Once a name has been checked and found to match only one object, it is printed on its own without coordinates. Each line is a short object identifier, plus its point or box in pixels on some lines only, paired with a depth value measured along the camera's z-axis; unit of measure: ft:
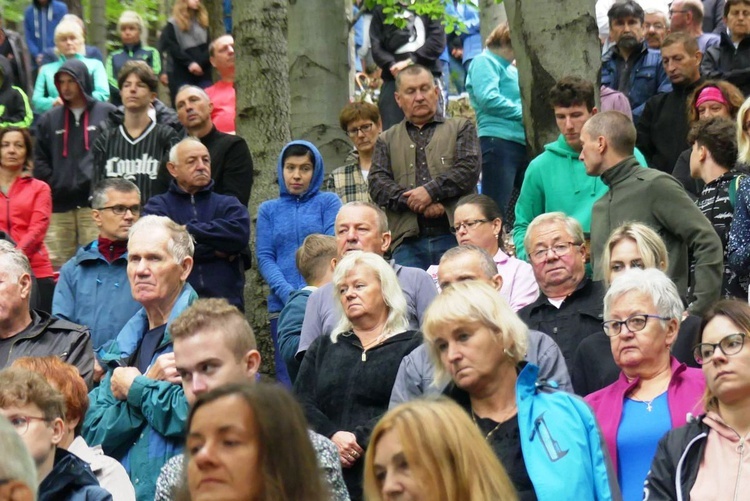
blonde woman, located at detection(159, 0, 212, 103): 56.24
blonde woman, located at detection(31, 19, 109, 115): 52.60
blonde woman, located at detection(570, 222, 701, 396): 25.50
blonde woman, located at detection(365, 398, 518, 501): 15.70
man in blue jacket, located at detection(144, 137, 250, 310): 36.42
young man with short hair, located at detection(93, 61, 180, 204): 41.34
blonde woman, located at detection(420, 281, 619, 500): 20.04
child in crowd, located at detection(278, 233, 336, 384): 31.00
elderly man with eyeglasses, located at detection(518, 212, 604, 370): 27.40
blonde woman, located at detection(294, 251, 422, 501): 25.11
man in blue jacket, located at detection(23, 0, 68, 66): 61.57
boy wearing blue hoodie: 37.45
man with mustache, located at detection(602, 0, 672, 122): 46.98
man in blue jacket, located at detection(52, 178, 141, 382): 30.73
